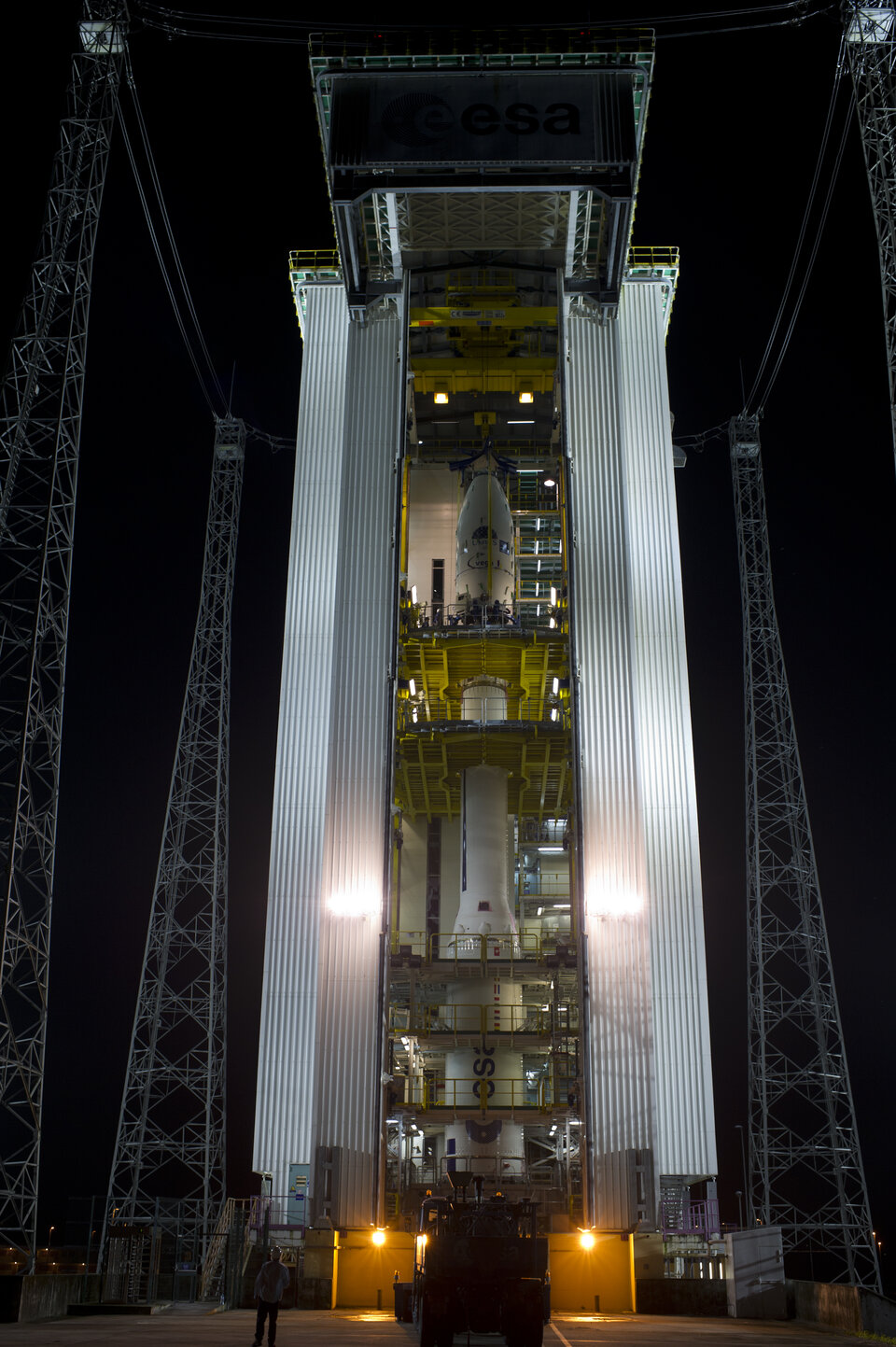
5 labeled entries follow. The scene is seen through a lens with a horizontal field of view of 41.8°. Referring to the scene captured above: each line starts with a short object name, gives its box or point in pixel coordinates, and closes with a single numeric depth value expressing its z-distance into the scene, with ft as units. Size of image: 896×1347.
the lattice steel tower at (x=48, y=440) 88.69
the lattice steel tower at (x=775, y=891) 133.59
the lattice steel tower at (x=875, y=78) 102.17
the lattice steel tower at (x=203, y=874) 133.28
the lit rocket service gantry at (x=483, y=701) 88.17
